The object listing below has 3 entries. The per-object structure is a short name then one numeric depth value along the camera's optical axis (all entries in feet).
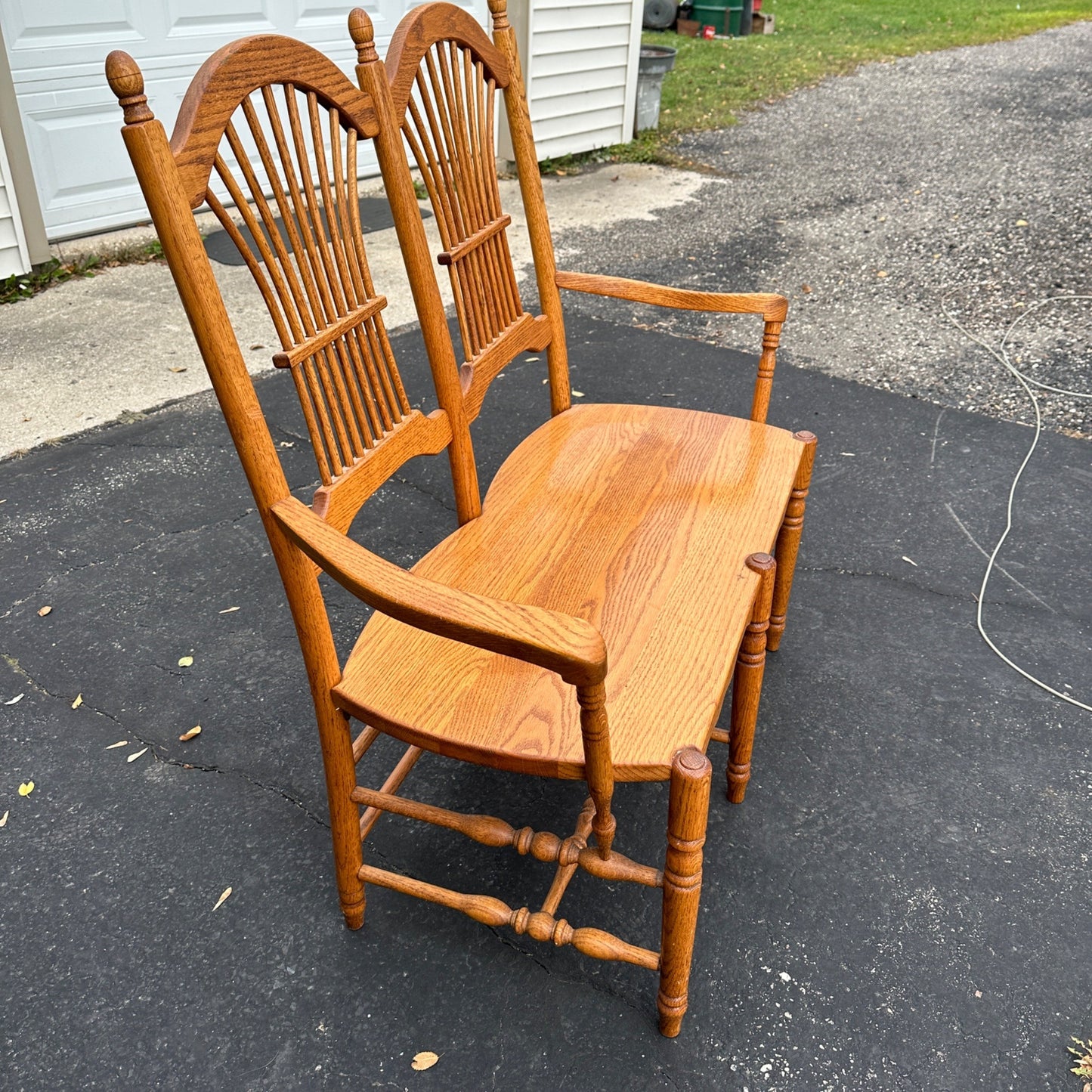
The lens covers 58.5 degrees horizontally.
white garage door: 13.71
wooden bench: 3.84
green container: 37.50
